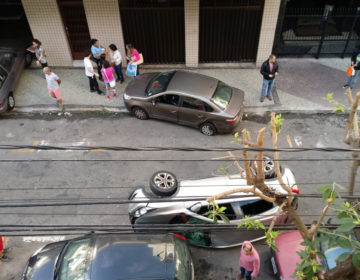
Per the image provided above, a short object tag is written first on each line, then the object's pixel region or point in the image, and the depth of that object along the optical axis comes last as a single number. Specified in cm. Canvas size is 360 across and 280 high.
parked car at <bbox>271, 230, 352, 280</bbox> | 675
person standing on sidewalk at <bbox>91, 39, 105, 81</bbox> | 1183
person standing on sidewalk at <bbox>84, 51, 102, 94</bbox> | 1159
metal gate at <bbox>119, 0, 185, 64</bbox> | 1252
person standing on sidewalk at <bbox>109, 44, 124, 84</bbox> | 1198
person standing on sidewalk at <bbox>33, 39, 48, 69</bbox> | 1232
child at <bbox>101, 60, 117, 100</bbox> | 1134
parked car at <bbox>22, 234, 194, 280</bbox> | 645
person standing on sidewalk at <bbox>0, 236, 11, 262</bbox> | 804
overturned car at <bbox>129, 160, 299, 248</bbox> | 748
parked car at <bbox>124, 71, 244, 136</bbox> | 1045
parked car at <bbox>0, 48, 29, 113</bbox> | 1155
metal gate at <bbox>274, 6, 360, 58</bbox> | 1416
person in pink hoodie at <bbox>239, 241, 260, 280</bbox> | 675
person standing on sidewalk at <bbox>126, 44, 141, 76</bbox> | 1204
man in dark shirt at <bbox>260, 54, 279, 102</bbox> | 1122
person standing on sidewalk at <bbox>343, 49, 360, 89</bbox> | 1173
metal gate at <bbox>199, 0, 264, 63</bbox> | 1251
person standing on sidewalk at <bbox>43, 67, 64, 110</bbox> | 1110
